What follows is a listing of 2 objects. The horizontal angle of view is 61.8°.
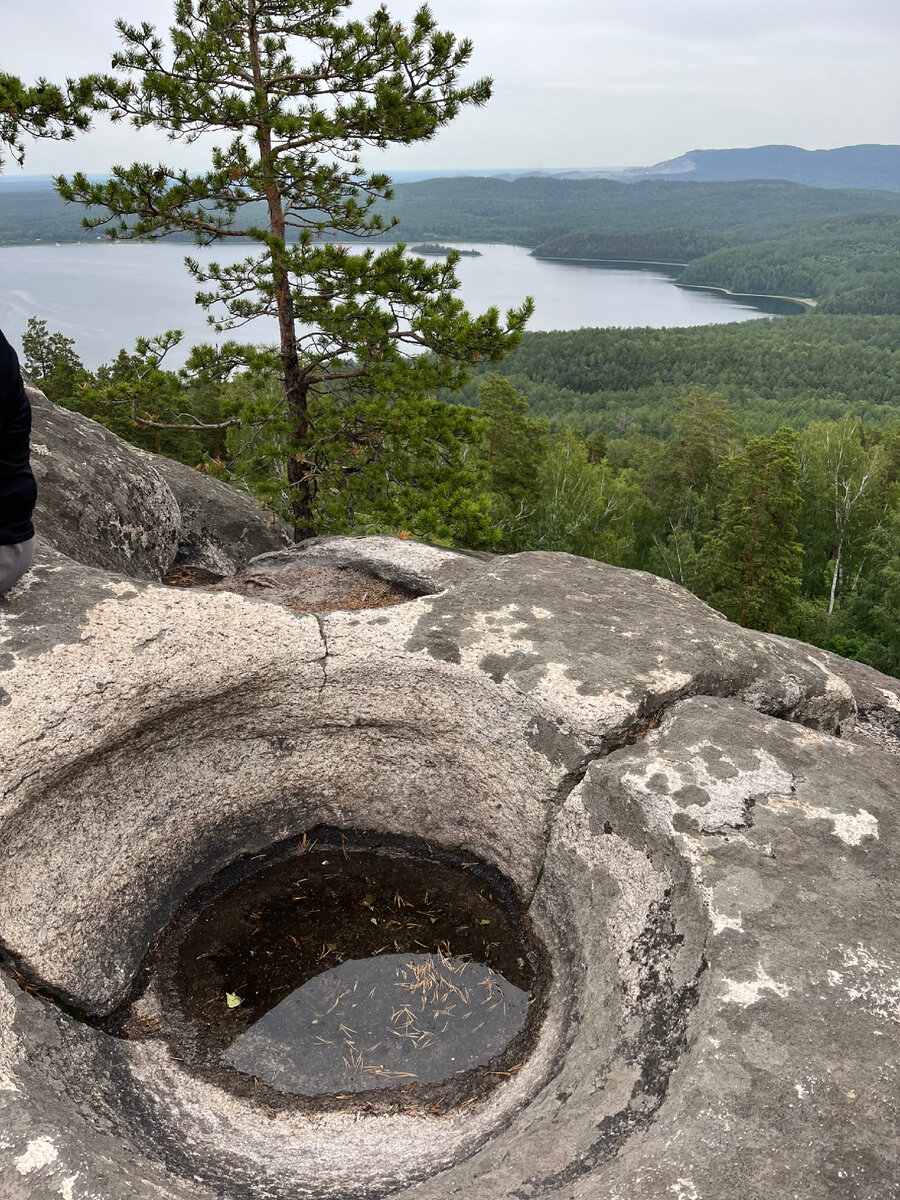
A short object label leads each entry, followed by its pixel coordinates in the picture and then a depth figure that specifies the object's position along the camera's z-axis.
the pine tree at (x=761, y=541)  28.75
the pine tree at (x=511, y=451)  36.78
